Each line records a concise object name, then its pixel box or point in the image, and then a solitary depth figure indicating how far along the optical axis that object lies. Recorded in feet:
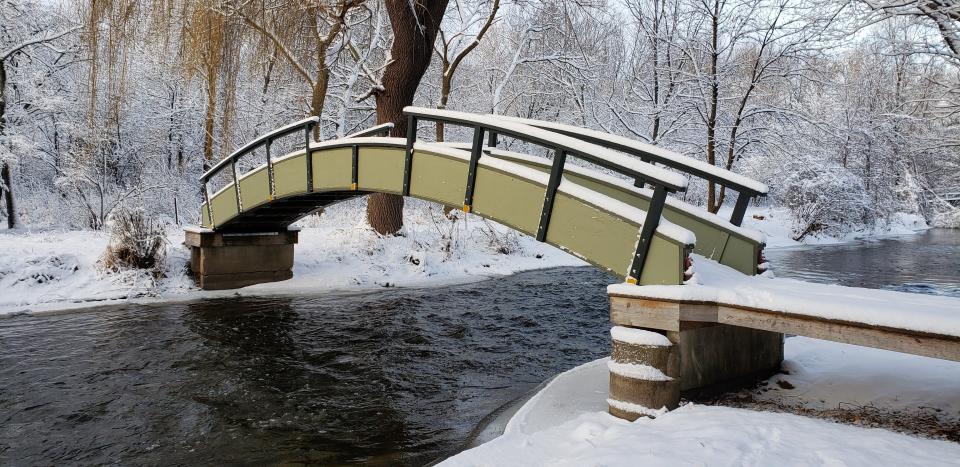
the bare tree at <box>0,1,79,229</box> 56.75
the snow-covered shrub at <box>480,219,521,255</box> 53.11
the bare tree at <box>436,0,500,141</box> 55.36
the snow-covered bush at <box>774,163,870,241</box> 83.66
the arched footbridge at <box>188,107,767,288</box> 17.11
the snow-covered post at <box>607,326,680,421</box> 15.65
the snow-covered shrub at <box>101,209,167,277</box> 36.37
